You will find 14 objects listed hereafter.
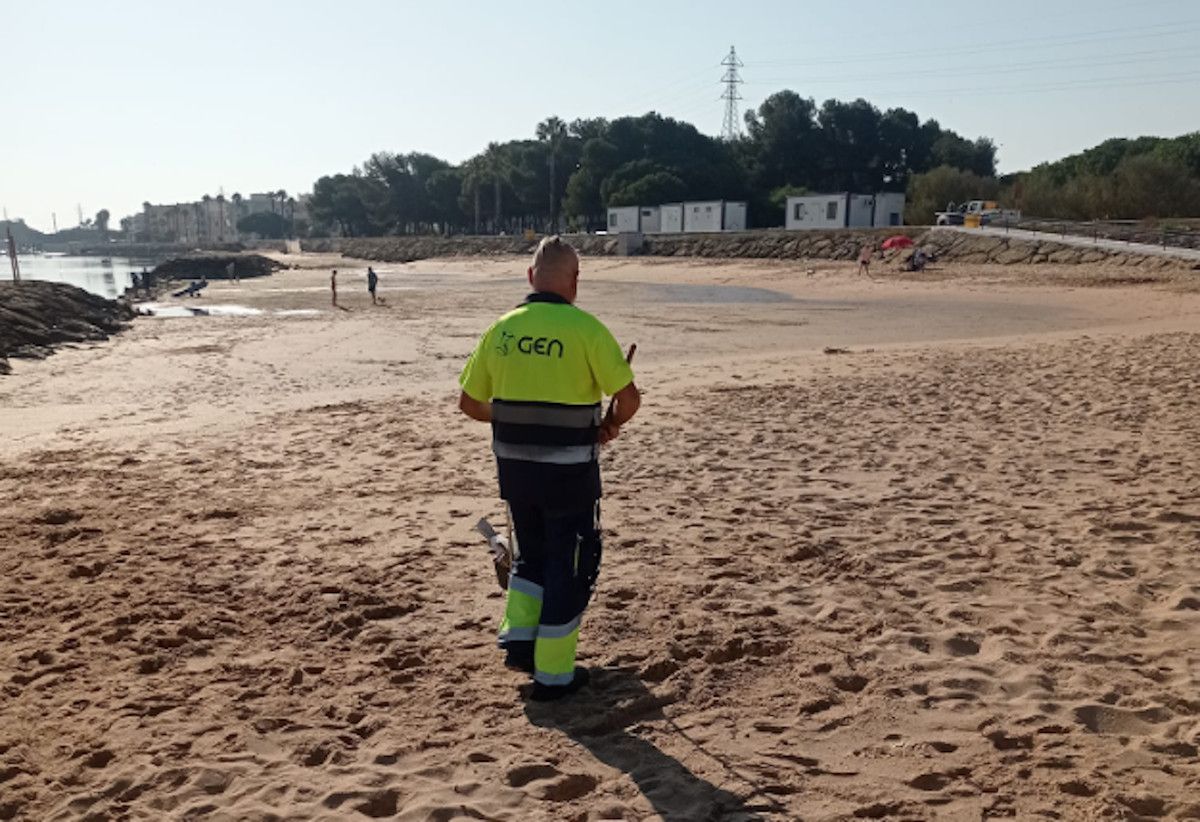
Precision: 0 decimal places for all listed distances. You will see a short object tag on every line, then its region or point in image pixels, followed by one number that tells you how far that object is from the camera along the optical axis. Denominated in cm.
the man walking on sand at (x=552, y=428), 359
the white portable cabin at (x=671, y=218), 7150
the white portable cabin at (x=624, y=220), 7650
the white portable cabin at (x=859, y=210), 6138
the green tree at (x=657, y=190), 7850
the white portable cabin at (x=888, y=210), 6278
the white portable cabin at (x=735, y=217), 6750
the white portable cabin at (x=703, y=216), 6781
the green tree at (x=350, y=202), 12975
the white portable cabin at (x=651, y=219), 7438
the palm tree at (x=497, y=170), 10100
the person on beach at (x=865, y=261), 3703
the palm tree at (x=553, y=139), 9750
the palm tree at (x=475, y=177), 10506
